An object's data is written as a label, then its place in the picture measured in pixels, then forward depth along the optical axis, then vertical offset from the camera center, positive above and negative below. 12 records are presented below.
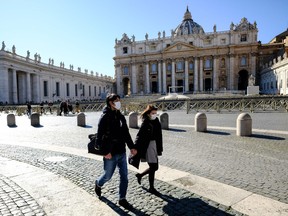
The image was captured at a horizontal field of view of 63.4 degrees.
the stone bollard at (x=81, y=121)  15.32 -1.46
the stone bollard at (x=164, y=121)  12.85 -1.26
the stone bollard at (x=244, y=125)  10.31 -1.24
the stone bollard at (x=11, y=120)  16.45 -1.49
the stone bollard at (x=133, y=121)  13.67 -1.33
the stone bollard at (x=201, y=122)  11.82 -1.23
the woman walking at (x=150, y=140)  4.43 -0.81
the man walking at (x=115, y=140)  3.90 -0.71
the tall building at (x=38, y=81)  40.25 +4.09
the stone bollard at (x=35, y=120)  16.25 -1.45
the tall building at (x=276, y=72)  43.84 +5.56
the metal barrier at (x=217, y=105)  23.01 -0.80
